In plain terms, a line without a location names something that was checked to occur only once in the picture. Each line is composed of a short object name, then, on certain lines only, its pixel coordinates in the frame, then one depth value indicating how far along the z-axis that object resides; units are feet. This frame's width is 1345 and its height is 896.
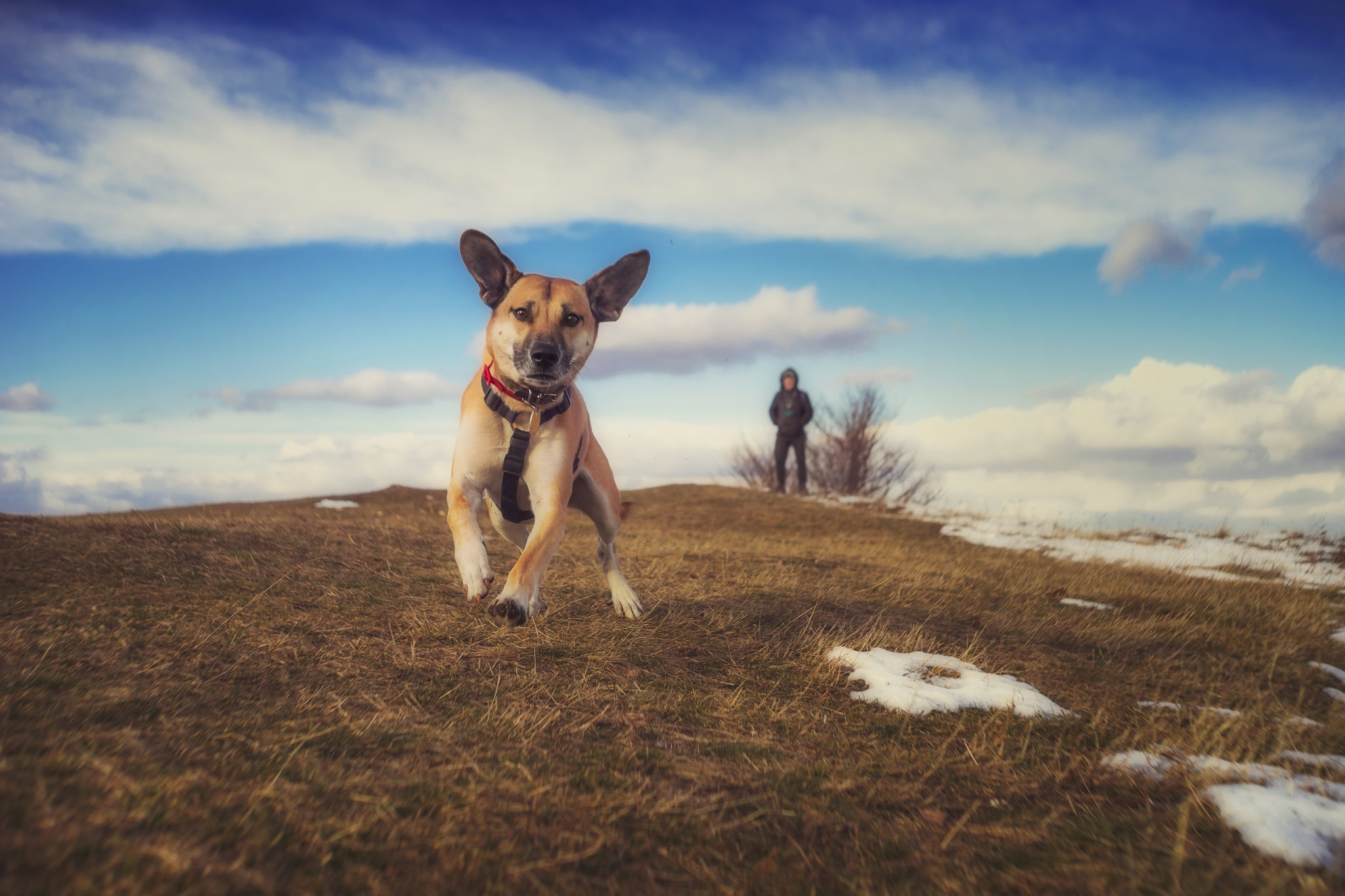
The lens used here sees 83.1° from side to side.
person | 72.90
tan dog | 15.26
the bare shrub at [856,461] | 101.65
